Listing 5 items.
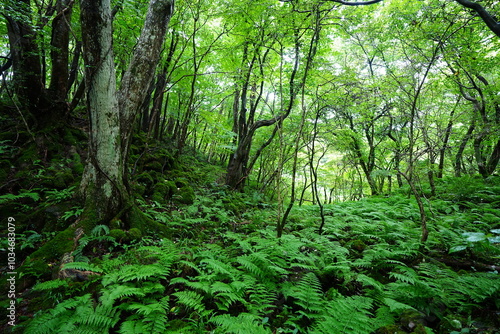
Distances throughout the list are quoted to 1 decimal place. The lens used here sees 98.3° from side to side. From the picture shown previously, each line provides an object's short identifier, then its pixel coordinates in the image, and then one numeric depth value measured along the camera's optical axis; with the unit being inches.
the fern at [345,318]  76.2
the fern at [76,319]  76.8
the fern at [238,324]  73.9
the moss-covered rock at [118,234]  139.7
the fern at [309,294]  91.6
